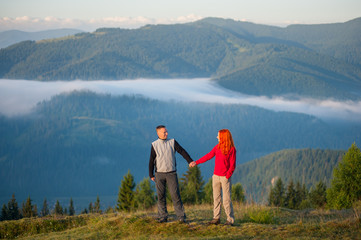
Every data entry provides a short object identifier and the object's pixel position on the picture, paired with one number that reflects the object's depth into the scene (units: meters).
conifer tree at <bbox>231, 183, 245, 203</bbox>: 46.83
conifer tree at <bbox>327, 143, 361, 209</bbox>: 28.43
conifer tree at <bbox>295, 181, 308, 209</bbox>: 81.57
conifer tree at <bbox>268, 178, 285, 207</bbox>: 77.80
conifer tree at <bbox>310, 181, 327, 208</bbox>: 64.70
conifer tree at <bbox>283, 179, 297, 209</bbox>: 79.01
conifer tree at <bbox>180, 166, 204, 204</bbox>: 57.31
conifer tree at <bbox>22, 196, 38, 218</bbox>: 76.26
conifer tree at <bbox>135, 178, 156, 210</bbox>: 67.06
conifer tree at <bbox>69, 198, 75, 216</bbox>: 94.36
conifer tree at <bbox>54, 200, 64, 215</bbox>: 84.06
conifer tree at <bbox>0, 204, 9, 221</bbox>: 75.44
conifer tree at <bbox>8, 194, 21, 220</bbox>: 77.25
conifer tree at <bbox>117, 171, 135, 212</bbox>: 61.12
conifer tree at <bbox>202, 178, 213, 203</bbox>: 54.67
